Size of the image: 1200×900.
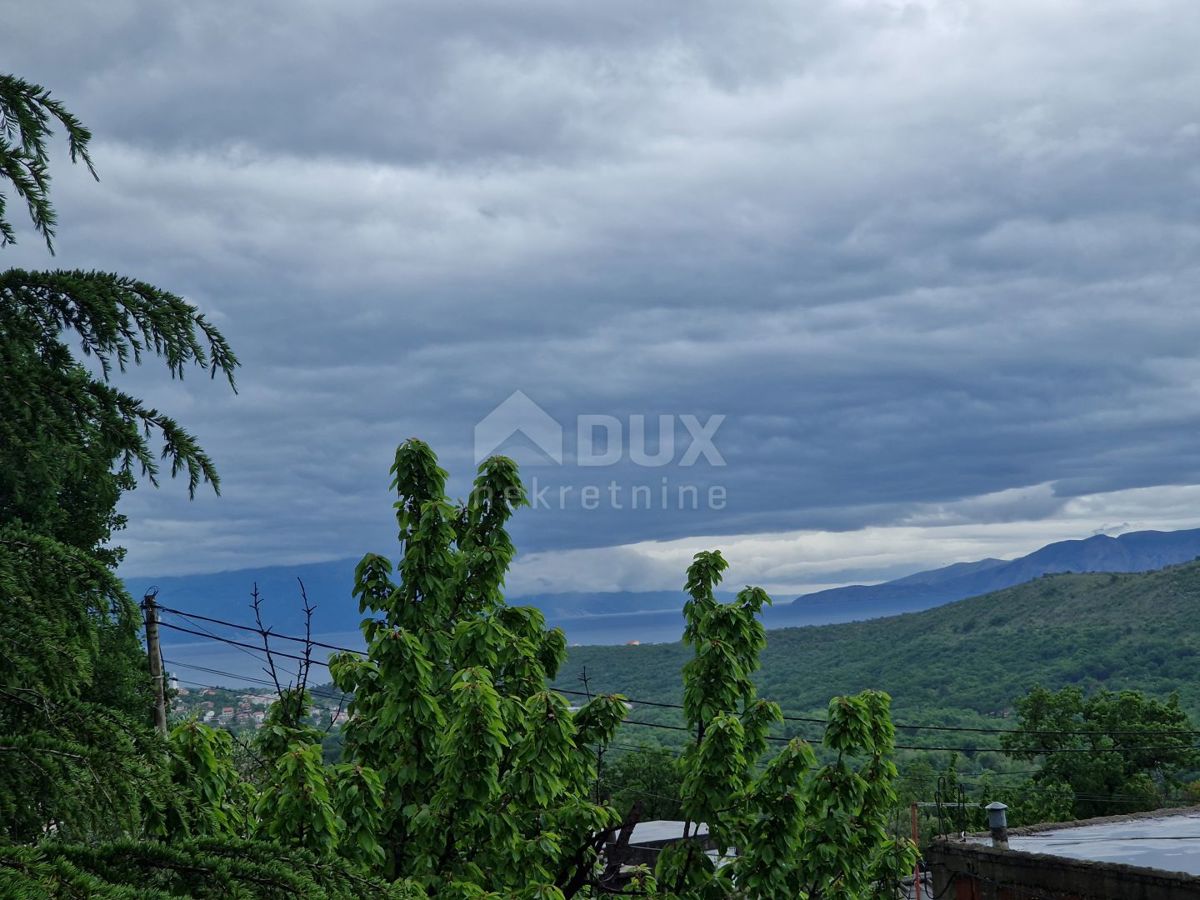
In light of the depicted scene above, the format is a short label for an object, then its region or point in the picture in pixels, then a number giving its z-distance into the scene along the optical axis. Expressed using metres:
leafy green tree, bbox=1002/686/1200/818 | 45.66
